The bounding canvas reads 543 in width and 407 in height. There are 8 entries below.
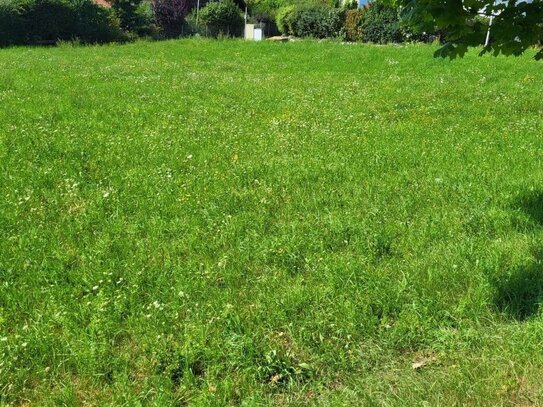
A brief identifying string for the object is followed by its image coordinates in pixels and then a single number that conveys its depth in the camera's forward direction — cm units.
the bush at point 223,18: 3244
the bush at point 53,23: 2667
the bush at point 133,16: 3053
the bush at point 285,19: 3089
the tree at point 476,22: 334
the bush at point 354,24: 2612
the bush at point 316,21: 2770
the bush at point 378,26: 2458
